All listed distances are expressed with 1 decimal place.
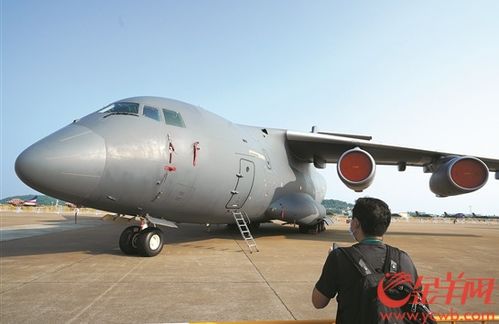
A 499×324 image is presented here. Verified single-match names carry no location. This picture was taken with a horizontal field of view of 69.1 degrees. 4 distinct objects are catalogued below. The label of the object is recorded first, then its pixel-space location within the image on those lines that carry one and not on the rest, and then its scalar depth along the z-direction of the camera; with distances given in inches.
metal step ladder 351.3
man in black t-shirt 68.2
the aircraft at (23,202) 2180.9
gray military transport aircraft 231.1
